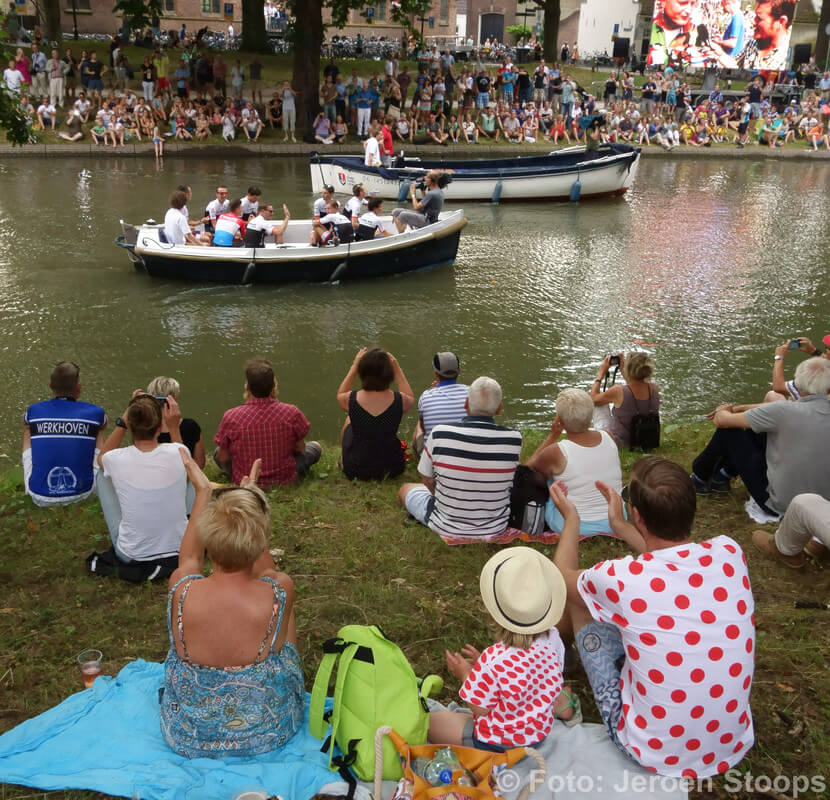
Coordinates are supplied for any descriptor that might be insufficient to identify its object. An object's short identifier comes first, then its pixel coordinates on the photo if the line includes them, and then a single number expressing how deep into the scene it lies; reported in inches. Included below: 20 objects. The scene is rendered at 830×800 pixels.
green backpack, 118.0
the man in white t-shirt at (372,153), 759.7
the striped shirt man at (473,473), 180.4
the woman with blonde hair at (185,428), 206.4
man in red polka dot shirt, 112.0
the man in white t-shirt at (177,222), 483.5
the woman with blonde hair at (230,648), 116.3
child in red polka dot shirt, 117.5
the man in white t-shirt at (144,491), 171.6
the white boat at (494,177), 735.7
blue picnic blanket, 116.4
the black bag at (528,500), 189.8
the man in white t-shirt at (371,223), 522.1
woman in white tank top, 180.4
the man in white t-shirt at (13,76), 939.2
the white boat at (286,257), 473.1
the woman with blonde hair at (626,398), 244.4
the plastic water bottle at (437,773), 111.7
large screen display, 1710.1
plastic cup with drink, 139.6
